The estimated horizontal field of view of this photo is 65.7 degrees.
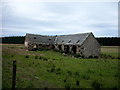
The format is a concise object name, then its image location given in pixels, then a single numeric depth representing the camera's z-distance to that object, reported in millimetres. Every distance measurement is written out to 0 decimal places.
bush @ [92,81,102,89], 6189
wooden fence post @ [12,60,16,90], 4946
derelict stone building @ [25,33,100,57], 20832
